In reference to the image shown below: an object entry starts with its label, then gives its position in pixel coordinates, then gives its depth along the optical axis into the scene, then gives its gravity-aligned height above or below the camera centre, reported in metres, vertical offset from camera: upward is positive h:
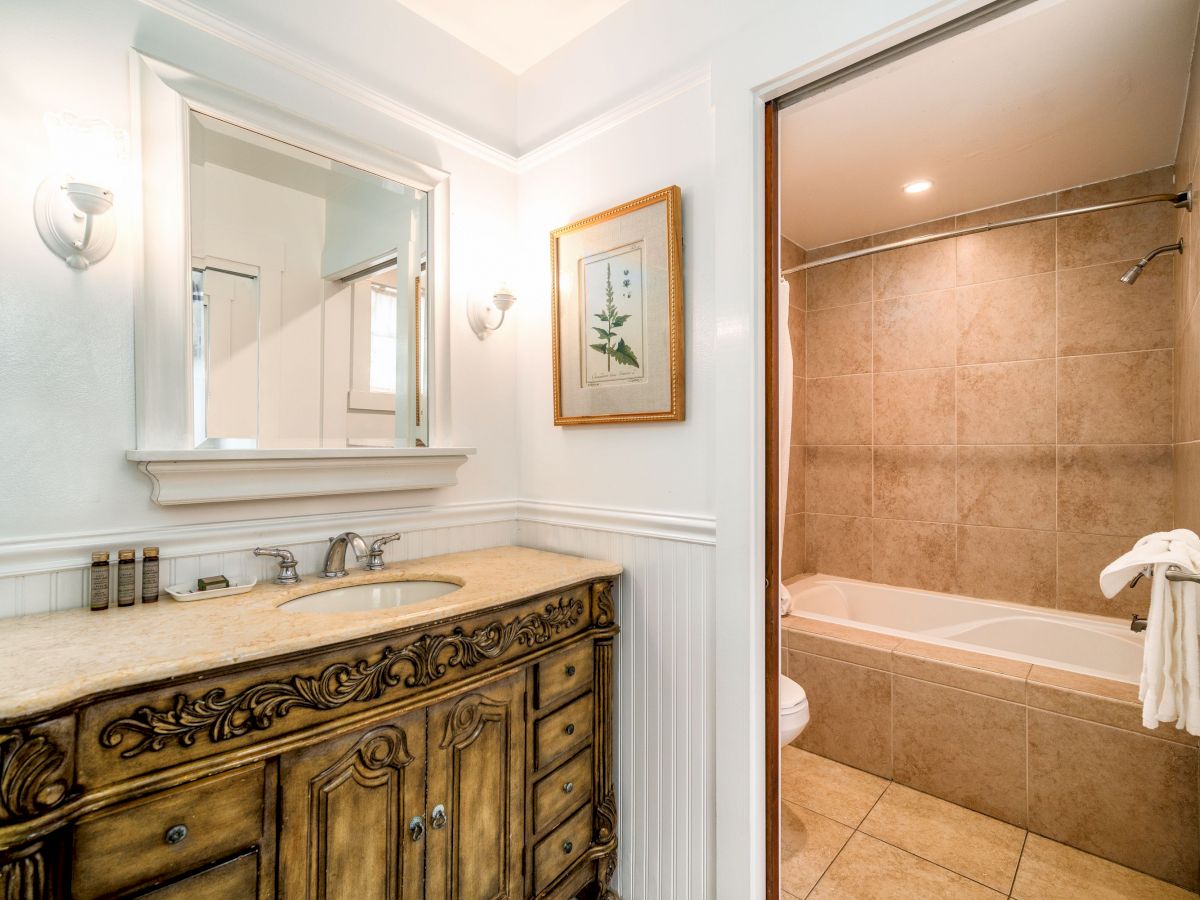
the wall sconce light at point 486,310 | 1.83 +0.47
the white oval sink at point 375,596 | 1.40 -0.38
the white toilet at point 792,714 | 1.76 -0.84
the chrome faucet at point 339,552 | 1.47 -0.27
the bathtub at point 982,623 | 2.29 -0.82
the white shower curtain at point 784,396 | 1.61 +0.18
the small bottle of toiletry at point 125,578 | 1.17 -0.26
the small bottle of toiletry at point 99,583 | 1.13 -0.27
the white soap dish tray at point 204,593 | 1.22 -0.31
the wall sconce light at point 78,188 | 1.10 +0.52
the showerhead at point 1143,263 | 1.95 +0.65
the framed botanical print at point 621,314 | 1.55 +0.40
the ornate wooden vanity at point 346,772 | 0.79 -0.57
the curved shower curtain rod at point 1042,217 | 1.83 +0.86
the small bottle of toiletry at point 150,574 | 1.20 -0.26
